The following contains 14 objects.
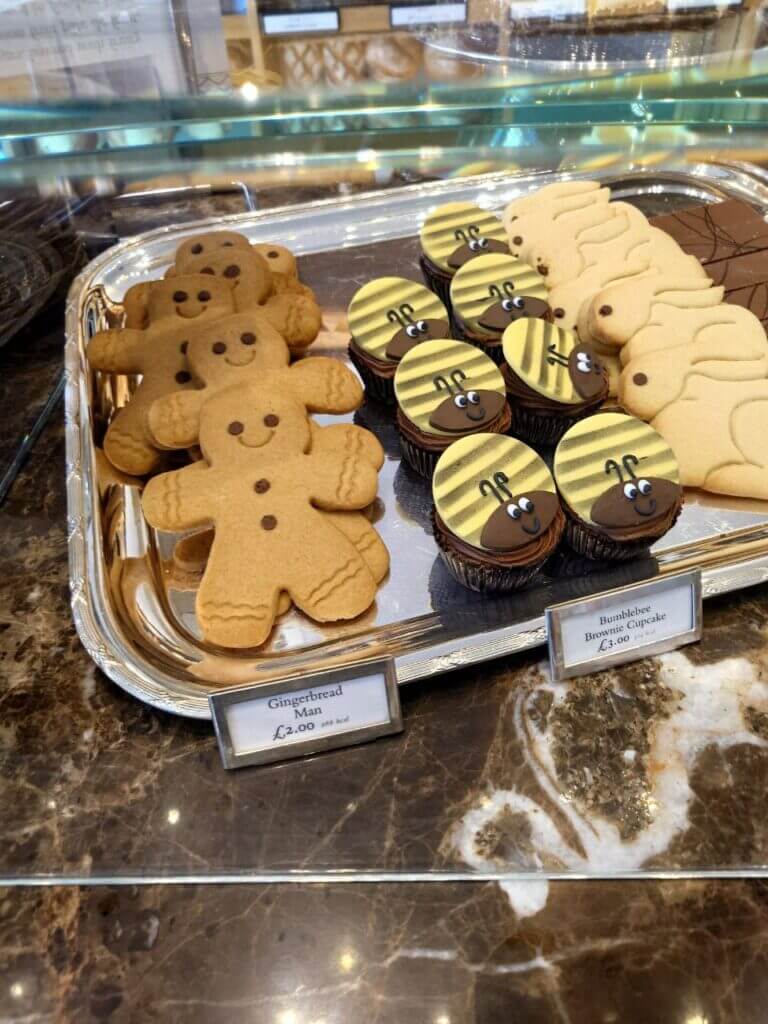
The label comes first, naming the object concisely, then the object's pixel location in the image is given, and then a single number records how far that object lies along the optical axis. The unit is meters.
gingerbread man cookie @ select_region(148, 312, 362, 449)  0.42
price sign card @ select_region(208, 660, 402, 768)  0.31
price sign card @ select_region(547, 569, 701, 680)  0.33
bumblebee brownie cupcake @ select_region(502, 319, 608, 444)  0.43
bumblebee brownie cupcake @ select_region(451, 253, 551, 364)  0.47
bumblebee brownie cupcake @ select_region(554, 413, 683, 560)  0.36
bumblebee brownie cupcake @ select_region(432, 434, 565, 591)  0.35
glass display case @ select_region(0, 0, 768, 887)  0.30
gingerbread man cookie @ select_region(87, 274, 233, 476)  0.44
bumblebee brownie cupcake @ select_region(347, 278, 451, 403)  0.47
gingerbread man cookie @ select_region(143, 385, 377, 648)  0.36
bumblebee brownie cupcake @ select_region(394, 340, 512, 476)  0.41
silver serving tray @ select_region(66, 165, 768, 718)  0.35
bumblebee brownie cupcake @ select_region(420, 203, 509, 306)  0.53
